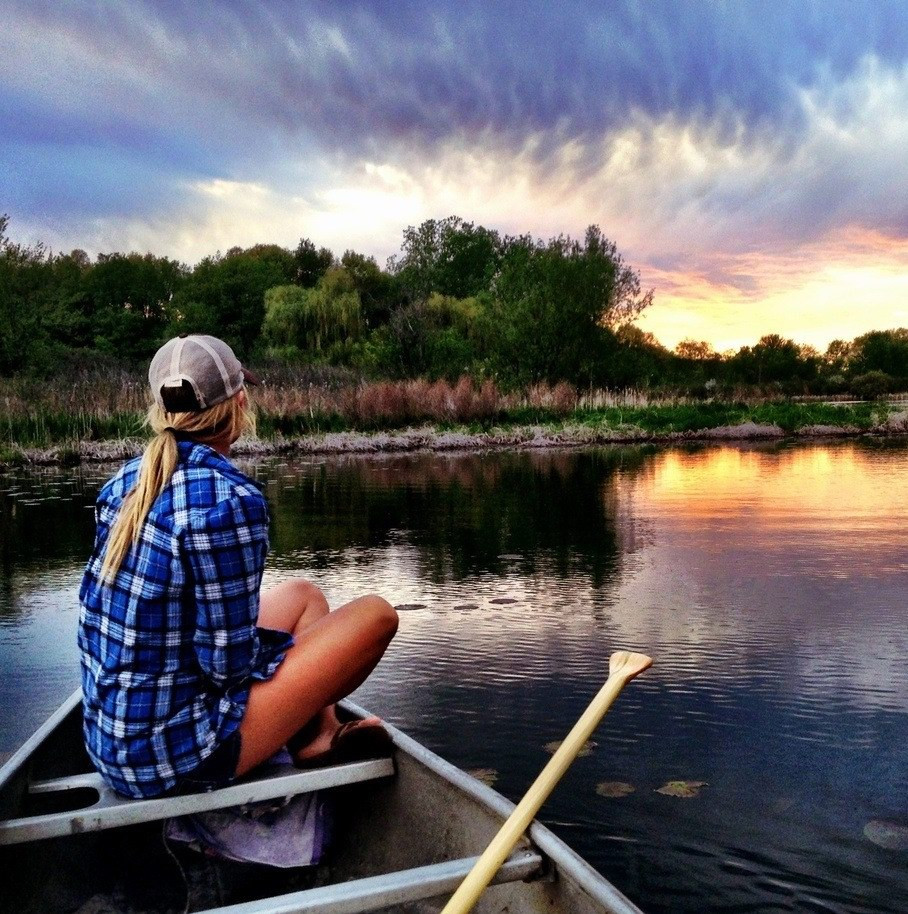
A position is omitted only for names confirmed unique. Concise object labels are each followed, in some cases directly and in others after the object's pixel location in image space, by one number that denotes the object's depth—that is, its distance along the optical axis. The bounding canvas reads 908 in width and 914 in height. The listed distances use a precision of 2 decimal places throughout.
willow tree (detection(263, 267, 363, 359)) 48.12
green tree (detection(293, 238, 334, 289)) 77.94
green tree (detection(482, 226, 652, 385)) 35.56
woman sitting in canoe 2.38
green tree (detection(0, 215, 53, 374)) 31.75
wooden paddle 1.99
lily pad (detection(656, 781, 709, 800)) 3.40
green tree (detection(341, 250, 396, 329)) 59.06
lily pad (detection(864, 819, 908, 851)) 3.00
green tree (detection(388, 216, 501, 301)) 72.38
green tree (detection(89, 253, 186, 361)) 66.94
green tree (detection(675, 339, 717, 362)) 58.66
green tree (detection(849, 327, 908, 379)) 71.06
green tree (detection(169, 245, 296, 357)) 64.75
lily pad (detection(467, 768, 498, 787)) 3.54
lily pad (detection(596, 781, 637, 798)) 3.42
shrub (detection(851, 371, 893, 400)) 45.38
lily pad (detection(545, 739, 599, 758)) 3.77
